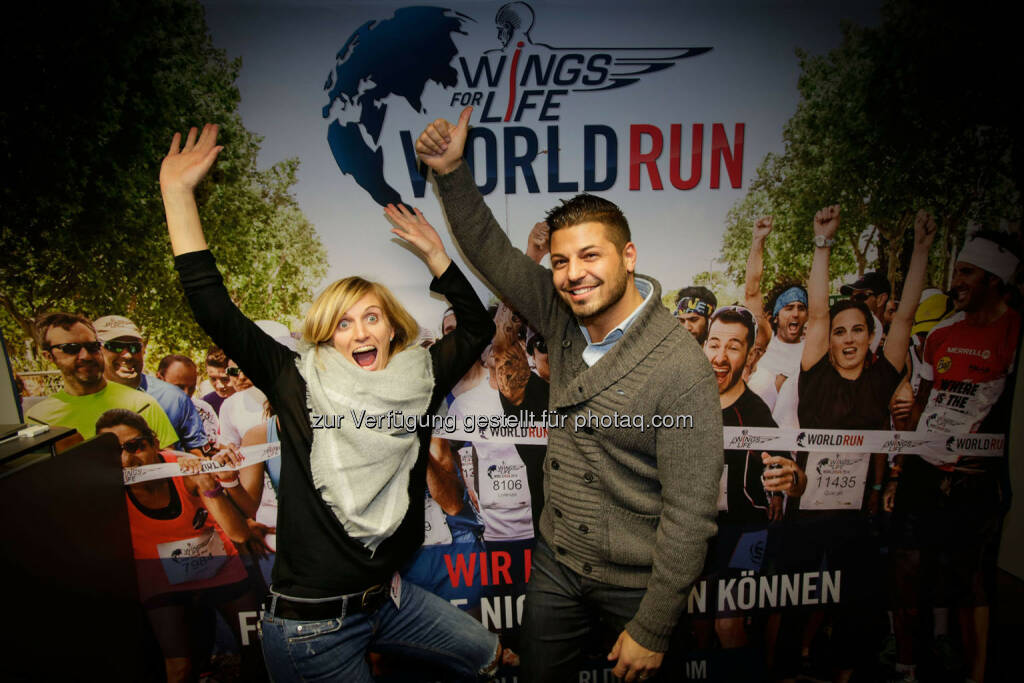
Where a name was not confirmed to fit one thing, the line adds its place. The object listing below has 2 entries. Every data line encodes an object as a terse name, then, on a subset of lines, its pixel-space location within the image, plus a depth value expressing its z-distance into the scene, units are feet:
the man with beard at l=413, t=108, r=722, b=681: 4.70
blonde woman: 5.25
